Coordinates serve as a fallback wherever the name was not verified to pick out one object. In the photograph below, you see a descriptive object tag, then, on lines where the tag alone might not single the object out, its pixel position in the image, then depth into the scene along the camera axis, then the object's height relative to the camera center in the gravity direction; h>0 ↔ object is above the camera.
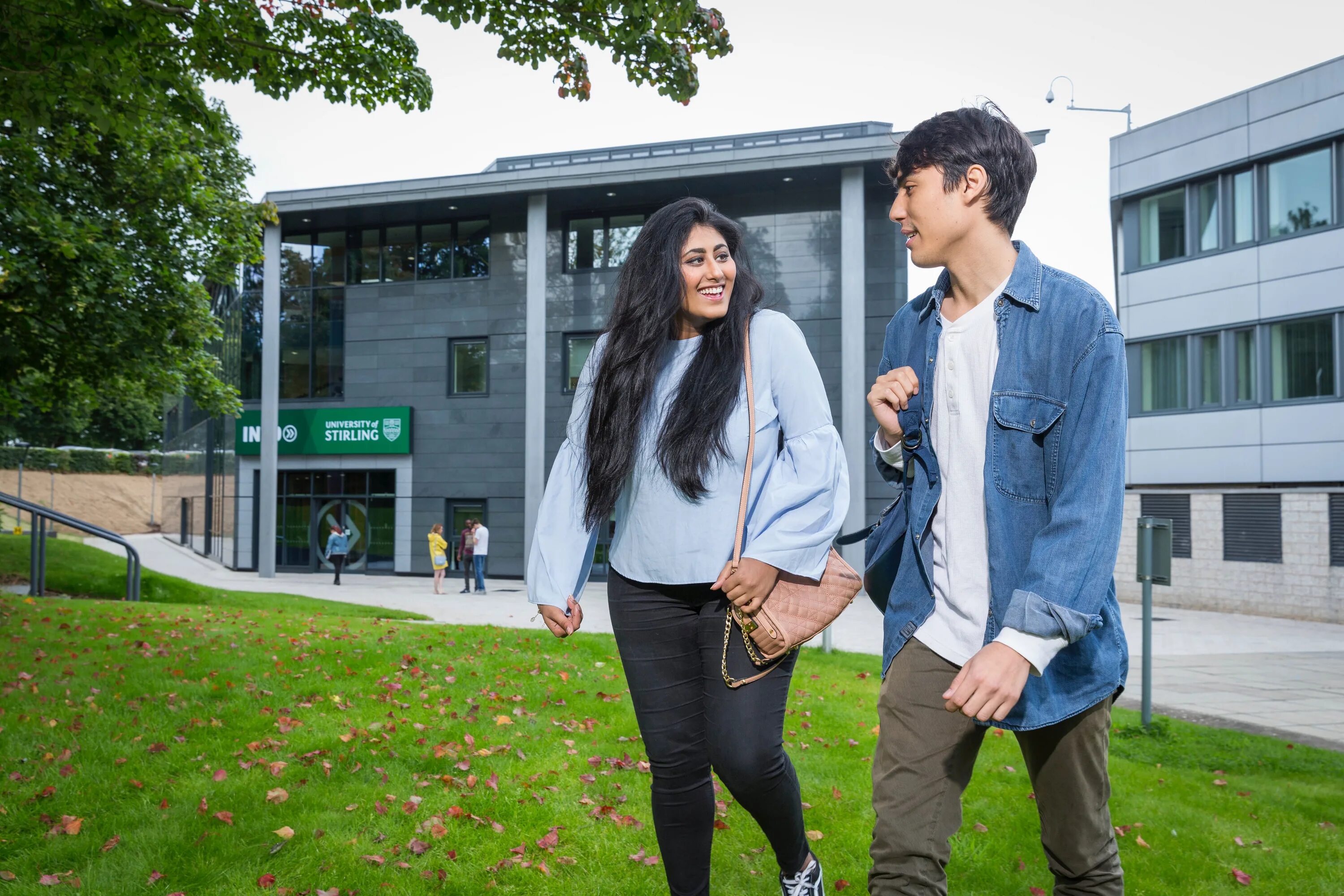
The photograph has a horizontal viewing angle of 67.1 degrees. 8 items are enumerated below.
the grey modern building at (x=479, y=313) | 26.30 +4.50
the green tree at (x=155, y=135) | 7.58 +3.51
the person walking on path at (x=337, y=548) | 25.92 -2.00
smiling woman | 2.81 -0.10
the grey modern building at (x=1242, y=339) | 19.89 +2.93
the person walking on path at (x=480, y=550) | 24.16 -1.88
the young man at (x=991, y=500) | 2.16 -0.06
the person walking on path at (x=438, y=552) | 23.91 -1.93
